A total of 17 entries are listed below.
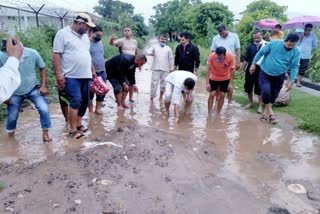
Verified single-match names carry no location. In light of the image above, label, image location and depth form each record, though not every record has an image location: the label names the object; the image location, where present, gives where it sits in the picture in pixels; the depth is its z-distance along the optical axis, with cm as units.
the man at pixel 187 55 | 716
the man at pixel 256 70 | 696
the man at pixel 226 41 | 706
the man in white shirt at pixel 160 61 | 745
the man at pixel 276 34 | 742
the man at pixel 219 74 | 630
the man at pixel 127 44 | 751
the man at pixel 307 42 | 923
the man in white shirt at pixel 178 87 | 575
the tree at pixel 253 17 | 1489
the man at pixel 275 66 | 592
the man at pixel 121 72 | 659
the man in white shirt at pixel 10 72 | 172
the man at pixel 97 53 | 612
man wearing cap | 464
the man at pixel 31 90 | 457
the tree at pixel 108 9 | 5234
